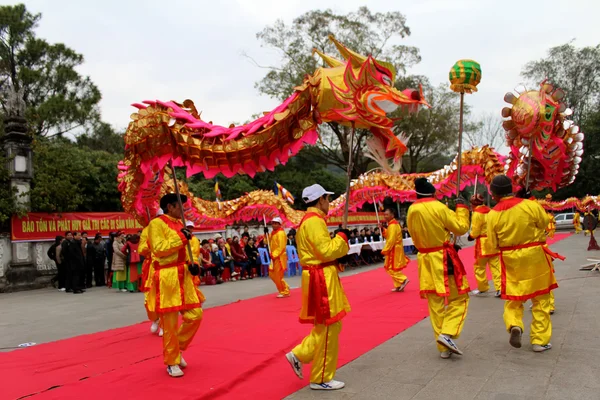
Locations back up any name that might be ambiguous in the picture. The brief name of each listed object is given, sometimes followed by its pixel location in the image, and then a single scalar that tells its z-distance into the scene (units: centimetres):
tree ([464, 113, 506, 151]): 3002
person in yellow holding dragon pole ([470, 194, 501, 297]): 669
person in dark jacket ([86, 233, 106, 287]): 1104
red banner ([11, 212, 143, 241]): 1065
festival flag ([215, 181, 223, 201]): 1506
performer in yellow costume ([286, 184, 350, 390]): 354
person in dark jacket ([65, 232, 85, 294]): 1020
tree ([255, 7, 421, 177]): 2384
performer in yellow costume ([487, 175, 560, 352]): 421
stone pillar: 1045
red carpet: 374
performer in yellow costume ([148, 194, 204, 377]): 408
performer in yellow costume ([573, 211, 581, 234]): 2674
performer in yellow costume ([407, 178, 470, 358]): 421
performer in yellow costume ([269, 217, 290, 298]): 855
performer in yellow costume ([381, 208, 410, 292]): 833
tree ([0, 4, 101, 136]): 2153
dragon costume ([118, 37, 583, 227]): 443
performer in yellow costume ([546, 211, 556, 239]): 1094
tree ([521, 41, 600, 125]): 3089
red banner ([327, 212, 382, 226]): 2217
